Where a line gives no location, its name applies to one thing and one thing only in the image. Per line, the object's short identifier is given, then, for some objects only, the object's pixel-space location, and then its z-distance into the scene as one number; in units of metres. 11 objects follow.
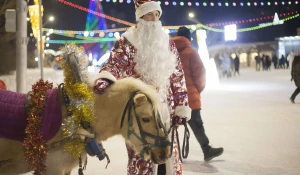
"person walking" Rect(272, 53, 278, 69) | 36.04
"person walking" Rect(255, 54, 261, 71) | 33.31
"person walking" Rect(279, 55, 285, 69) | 34.96
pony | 2.47
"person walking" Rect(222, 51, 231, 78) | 25.97
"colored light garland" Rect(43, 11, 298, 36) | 33.43
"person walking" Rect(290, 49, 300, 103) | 11.31
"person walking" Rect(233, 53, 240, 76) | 28.33
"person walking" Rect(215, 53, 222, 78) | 27.81
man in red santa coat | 3.14
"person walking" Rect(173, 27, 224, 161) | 5.45
